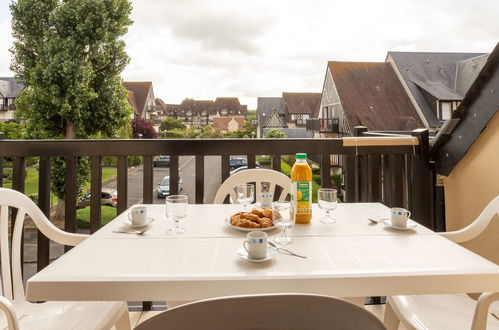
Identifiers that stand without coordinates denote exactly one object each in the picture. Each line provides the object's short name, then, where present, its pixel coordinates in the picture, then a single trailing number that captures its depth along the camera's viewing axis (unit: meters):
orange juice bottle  1.10
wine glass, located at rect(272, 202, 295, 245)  0.96
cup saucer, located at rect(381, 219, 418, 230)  1.06
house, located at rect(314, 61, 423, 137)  9.80
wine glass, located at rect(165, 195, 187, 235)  1.06
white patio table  0.69
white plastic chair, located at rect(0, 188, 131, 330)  1.02
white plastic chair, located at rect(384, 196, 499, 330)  0.99
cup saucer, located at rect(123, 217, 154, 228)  1.10
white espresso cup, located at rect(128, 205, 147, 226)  1.10
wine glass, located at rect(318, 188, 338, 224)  1.16
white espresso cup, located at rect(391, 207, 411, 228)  1.07
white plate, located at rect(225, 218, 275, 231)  1.03
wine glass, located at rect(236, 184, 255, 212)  1.24
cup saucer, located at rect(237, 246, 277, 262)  0.80
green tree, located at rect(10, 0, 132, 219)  8.27
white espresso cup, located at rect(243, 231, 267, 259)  0.80
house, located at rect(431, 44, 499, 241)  1.63
